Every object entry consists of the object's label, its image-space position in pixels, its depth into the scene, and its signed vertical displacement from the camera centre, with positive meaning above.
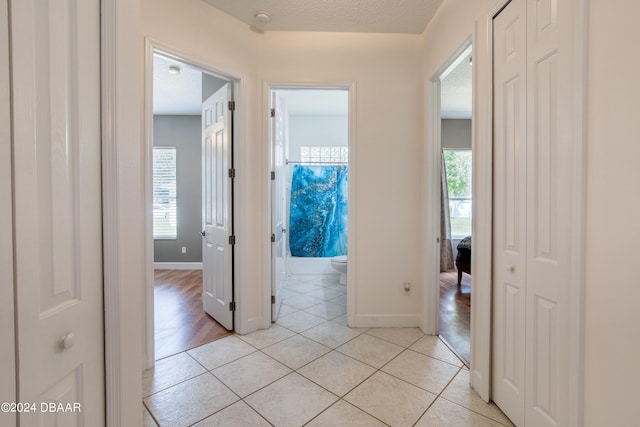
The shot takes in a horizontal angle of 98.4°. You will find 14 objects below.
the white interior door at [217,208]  2.63 -0.01
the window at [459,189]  5.40 +0.37
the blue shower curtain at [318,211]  4.67 -0.07
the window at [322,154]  4.86 +0.95
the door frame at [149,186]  2.00 +0.15
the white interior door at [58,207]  0.66 +0.00
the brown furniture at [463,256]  3.97 -0.71
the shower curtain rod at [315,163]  4.79 +0.78
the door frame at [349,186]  2.67 +0.21
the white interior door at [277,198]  2.81 +0.11
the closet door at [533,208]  1.17 +0.00
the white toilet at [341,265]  3.89 -0.82
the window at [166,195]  5.25 +0.23
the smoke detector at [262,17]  2.41 +1.68
